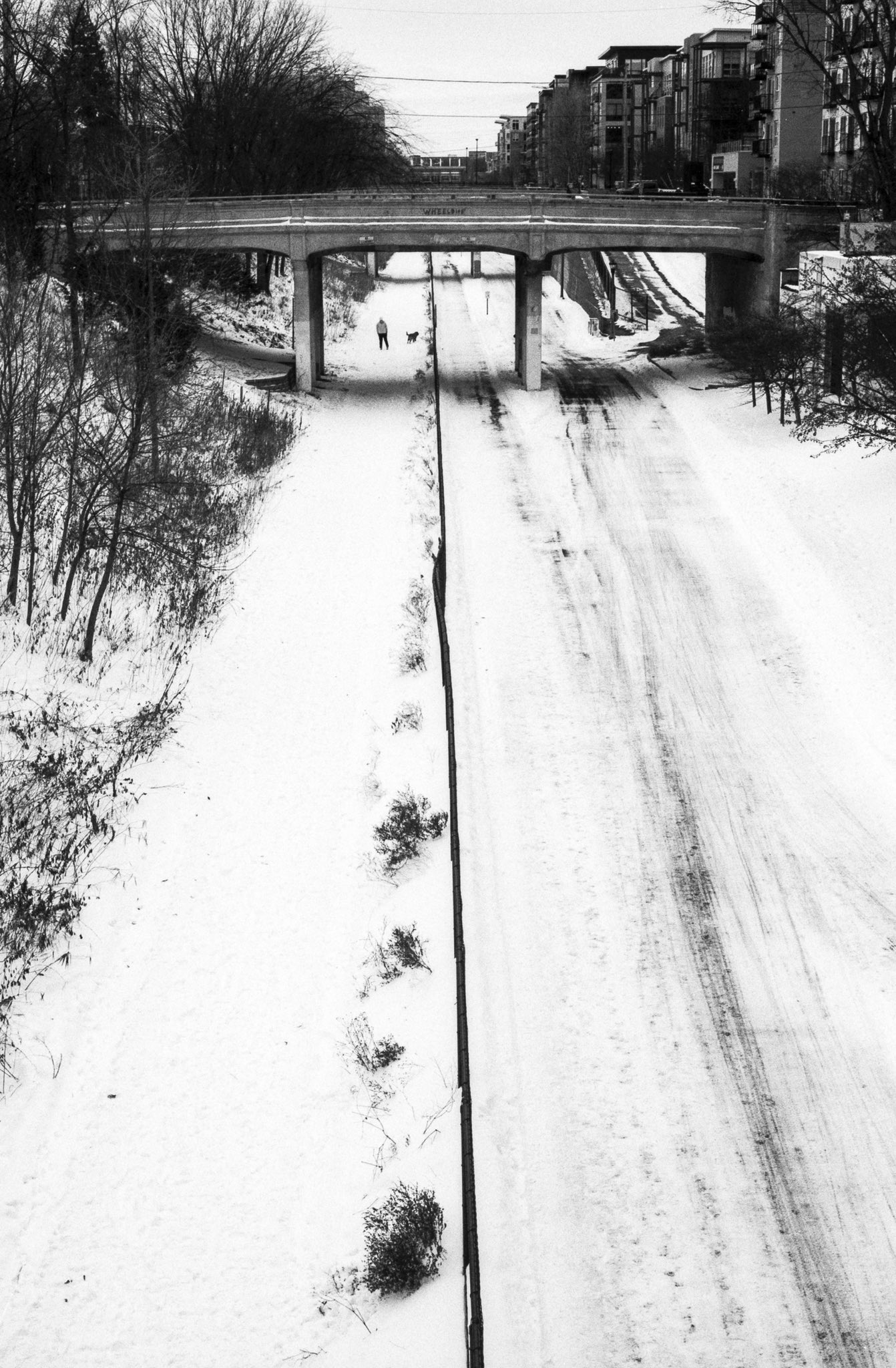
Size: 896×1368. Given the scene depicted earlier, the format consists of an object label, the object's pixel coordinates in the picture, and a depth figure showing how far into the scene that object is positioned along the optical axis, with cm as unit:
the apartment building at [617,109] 11944
